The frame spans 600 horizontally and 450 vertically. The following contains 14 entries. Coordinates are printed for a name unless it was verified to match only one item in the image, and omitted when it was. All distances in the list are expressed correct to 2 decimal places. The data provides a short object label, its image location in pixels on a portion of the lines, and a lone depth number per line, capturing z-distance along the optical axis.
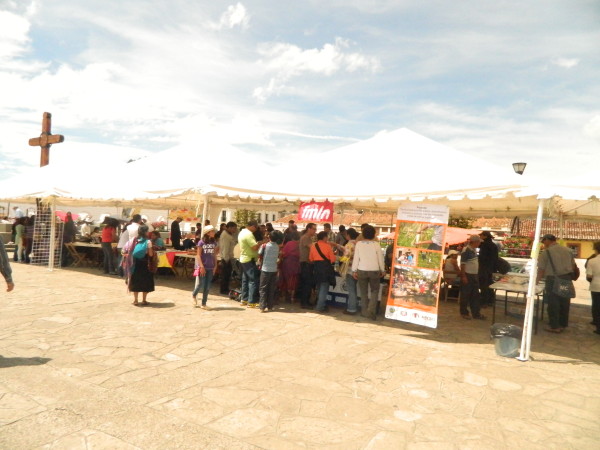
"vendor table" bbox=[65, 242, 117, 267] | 13.17
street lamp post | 8.95
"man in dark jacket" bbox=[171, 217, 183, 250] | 13.73
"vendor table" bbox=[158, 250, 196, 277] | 10.85
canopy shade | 6.26
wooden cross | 16.31
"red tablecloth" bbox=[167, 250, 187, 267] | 10.82
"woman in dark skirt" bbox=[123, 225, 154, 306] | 7.48
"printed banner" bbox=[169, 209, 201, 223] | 15.47
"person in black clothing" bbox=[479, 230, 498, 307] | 8.47
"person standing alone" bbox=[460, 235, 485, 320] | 7.84
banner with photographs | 6.47
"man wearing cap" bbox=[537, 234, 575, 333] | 7.26
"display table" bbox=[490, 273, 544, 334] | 6.90
